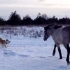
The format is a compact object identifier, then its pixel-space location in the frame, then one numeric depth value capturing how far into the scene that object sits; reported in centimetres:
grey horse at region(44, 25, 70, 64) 884
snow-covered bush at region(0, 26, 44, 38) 2328
